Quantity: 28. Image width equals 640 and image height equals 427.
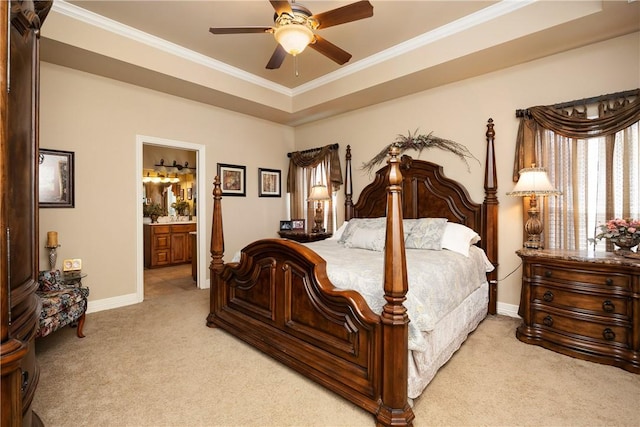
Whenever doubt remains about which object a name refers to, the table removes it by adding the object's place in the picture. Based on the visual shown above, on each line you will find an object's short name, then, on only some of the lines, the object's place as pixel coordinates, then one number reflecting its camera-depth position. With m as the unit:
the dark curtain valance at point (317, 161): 4.89
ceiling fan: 2.12
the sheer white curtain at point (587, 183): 2.73
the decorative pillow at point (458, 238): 3.05
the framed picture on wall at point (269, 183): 5.29
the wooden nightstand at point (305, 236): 4.61
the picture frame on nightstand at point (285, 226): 5.15
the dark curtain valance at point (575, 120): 2.69
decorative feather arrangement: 3.73
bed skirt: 1.86
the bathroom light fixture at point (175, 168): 6.87
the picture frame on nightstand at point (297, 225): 5.16
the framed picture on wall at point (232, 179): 4.80
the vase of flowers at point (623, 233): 2.38
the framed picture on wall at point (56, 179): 3.29
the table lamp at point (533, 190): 2.86
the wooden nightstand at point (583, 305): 2.28
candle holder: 3.21
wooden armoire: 0.74
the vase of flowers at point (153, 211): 6.73
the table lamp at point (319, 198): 4.73
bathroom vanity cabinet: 6.31
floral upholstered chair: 2.45
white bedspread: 1.85
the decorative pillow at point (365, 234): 3.18
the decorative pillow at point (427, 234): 3.12
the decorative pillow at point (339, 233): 4.04
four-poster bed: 1.69
